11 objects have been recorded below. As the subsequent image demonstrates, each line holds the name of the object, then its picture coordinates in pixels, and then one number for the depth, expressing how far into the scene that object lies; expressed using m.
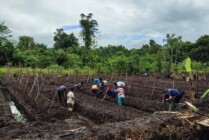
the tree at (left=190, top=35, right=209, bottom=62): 30.16
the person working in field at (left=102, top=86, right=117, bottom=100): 8.82
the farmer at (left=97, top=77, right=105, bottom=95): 9.40
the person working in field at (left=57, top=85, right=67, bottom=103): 8.23
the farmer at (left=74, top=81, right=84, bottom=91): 11.42
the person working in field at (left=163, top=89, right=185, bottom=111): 6.93
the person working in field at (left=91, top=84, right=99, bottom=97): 9.48
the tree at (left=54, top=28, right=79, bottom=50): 32.94
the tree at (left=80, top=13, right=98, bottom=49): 26.40
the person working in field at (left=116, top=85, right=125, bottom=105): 7.64
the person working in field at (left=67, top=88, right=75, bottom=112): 7.52
